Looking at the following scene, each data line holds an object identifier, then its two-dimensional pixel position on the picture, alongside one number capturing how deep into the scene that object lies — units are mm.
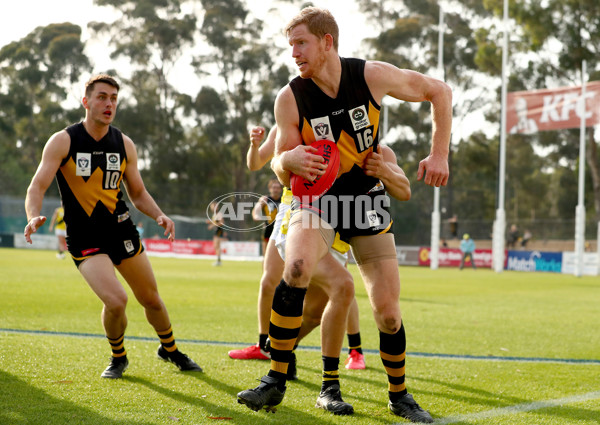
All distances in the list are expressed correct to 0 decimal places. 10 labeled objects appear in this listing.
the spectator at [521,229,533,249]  38850
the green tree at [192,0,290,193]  48438
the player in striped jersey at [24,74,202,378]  5570
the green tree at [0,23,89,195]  51625
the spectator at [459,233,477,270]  33000
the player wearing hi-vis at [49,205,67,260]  26312
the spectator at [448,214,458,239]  38659
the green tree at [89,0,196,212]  49656
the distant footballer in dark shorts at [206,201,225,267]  27172
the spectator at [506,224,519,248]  38156
